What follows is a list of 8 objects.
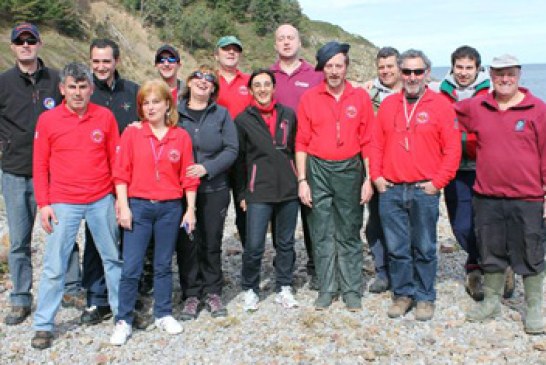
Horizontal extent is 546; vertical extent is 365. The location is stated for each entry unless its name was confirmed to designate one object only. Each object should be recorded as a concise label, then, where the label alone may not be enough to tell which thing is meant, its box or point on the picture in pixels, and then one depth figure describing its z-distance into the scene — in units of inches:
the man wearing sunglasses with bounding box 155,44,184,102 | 249.6
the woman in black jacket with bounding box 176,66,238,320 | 227.0
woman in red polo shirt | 211.3
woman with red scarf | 236.8
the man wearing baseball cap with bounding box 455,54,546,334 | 214.5
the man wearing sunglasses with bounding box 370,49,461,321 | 221.1
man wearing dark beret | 231.3
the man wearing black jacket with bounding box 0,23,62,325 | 227.0
